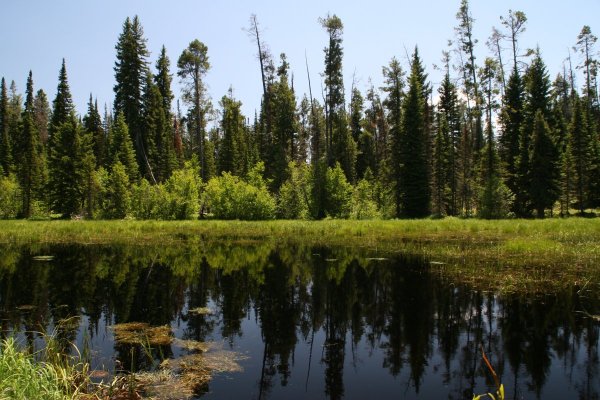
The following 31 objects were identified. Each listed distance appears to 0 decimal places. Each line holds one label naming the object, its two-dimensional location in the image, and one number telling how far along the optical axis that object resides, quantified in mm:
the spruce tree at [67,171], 41125
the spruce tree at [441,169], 41125
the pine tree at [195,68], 38875
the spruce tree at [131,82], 49000
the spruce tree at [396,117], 39469
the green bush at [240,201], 35594
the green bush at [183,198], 35875
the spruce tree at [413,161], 38438
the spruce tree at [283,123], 47031
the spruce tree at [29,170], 43594
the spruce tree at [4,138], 57356
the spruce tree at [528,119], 38719
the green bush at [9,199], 43809
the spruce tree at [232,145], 56406
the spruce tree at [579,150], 40062
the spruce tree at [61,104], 52219
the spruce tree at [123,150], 44062
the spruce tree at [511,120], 41906
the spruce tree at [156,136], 49719
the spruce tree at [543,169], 37219
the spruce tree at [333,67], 39906
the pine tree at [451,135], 42688
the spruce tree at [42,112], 77825
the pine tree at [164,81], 54156
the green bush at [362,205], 36969
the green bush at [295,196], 37156
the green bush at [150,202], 35875
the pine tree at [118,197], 37500
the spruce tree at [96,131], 54191
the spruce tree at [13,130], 57844
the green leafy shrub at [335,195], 37250
